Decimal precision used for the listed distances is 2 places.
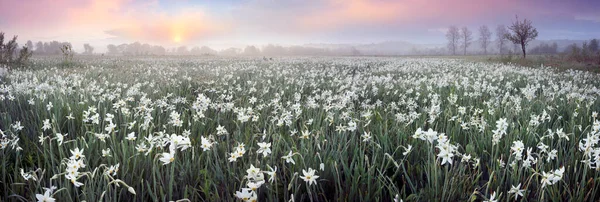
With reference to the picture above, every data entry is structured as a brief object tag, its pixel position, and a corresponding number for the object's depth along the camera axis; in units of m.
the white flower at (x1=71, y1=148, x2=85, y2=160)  2.03
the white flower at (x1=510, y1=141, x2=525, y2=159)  2.38
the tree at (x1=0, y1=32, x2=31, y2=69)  15.93
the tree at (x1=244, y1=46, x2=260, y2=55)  134.38
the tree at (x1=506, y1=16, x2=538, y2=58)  43.91
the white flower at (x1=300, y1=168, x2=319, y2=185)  2.02
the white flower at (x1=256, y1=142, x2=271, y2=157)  2.24
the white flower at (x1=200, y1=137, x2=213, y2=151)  2.15
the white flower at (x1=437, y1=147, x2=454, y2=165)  2.07
